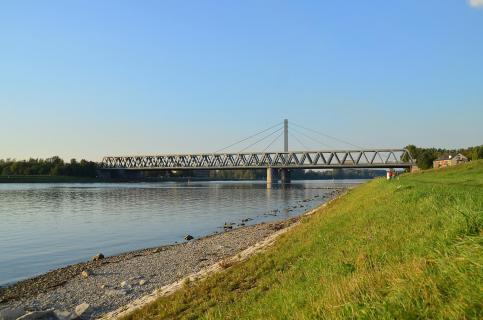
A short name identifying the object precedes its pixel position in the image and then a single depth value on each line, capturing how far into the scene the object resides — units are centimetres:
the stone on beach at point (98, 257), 2718
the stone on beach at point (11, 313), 1429
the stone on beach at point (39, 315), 1402
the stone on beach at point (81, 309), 1518
